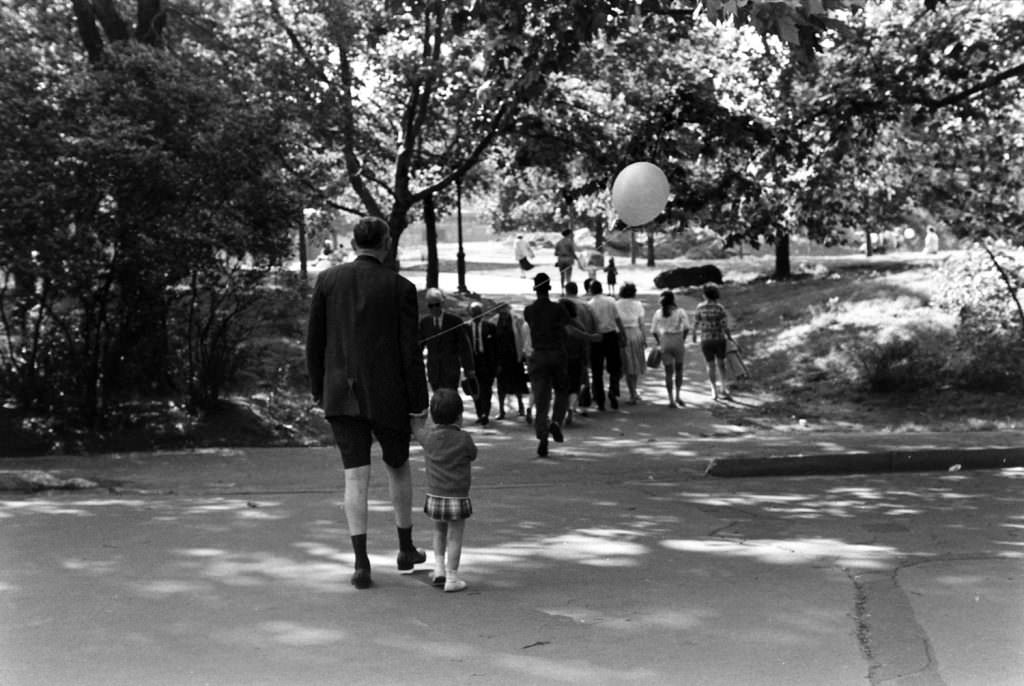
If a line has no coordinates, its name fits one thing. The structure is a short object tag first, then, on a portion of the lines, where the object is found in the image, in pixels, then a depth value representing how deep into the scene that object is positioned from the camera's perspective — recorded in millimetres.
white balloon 12648
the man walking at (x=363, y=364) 7188
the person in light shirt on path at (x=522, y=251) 24359
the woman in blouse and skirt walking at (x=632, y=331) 18188
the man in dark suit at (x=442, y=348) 14203
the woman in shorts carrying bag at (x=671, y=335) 18031
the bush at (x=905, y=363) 18016
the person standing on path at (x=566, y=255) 23141
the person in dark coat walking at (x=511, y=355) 16641
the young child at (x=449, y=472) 7121
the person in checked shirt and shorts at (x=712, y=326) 18125
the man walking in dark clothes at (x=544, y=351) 13672
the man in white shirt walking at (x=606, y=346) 17500
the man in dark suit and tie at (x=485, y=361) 16750
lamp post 29823
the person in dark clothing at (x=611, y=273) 33612
